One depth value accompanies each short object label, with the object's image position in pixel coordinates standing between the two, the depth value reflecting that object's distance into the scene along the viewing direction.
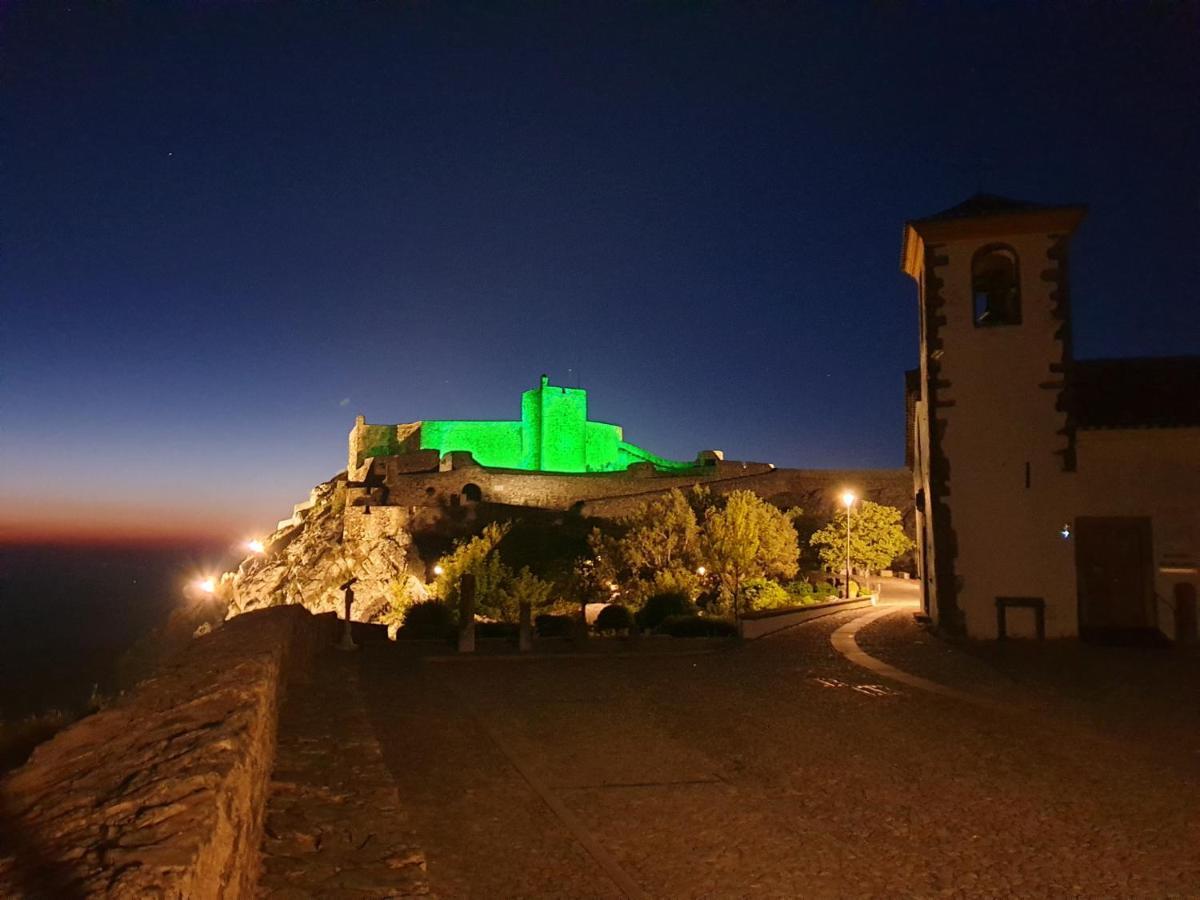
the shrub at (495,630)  19.88
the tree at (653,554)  29.94
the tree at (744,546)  29.61
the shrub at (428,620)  21.75
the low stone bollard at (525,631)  15.85
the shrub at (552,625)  20.86
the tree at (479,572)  30.97
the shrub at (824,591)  28.69
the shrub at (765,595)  26.98
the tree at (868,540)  33.56
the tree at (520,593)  29.81
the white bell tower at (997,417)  15.70
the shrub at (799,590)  28.27
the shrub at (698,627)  18.88
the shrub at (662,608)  23.20
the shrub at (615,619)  22.91
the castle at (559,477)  48.72
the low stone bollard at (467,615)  15.85
